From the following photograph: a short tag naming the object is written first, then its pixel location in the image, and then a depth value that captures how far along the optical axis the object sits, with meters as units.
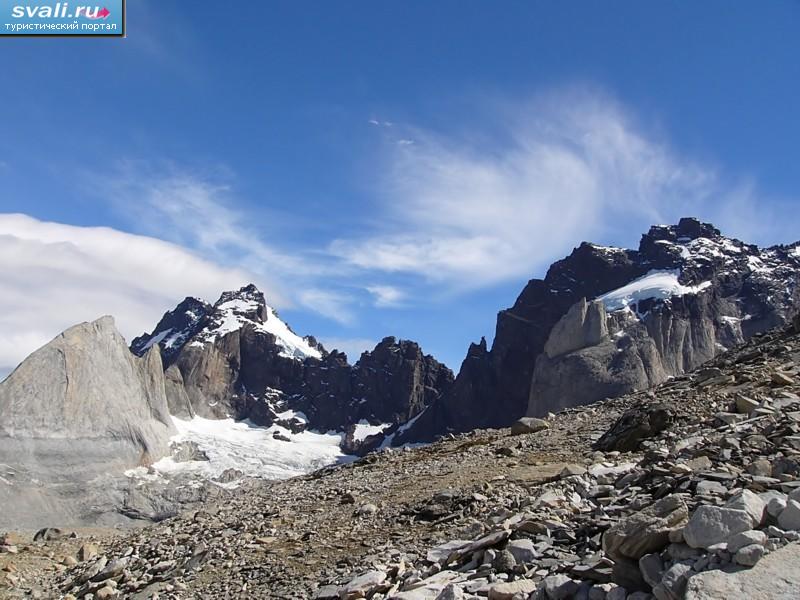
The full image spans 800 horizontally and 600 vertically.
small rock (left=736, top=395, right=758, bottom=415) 16.43
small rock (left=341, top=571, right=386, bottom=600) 9.37
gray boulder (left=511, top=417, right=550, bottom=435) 27.23
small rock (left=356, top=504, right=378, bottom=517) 14.48
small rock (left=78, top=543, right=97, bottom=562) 16.91
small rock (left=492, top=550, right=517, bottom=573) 8.47
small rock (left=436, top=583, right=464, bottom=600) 7.60
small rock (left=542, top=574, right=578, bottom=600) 7.08
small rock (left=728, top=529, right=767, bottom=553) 6.29
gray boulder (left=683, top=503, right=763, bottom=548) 6.51
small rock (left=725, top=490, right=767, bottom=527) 6.79
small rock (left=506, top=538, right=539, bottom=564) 8.57
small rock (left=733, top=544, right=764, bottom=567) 6.11
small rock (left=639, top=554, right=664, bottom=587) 6.57
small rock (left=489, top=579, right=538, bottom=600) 7.46
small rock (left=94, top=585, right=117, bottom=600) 12.52
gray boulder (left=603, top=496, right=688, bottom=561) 7.03
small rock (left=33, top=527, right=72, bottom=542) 19.94
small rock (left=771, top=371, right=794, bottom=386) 19.12
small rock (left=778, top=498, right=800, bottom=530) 6.64
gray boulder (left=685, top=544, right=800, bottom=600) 5.82
